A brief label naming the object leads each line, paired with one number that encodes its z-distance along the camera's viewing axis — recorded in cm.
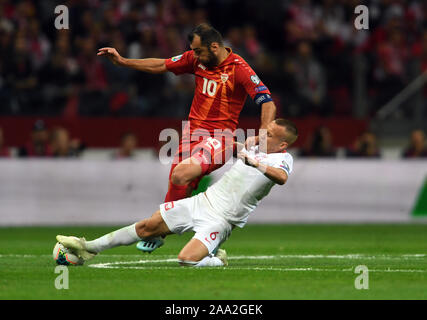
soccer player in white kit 1944
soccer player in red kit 2117
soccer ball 1959
